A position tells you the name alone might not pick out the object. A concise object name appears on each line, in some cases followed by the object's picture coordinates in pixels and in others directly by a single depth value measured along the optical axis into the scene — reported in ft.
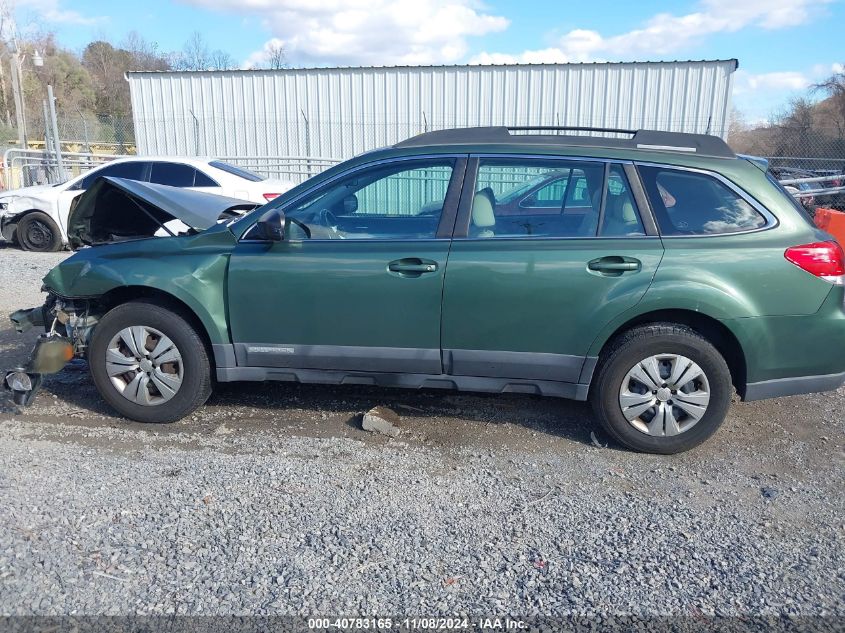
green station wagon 12.64
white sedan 35.81
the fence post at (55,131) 48.79
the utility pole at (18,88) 82.50
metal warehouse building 54.49
